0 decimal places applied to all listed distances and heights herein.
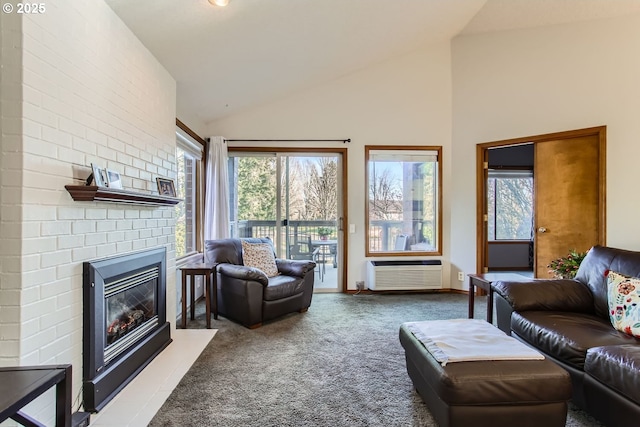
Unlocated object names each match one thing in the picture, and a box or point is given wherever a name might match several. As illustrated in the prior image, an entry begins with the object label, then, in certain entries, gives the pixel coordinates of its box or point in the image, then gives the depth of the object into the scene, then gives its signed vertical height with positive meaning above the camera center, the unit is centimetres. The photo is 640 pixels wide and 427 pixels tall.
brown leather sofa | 151 -70
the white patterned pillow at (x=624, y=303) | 187 -54
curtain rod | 439 +100
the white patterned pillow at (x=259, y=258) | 367 -52
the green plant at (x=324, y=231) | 455 -25
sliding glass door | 447 +13
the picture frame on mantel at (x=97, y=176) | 171 +20
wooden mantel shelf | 161 +10
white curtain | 413 +24
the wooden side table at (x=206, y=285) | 305 -71
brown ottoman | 147 -83
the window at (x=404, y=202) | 458 +16
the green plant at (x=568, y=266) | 294 -49
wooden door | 350 +19
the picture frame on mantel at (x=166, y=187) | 258 +22
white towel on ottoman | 159 -69
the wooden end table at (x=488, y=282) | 272 -62
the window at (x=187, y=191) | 360 +26
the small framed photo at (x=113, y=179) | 187 +20
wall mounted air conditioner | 436 -85
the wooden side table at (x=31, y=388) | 101 -58
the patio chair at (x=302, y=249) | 453 -50
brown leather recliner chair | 309 -74
